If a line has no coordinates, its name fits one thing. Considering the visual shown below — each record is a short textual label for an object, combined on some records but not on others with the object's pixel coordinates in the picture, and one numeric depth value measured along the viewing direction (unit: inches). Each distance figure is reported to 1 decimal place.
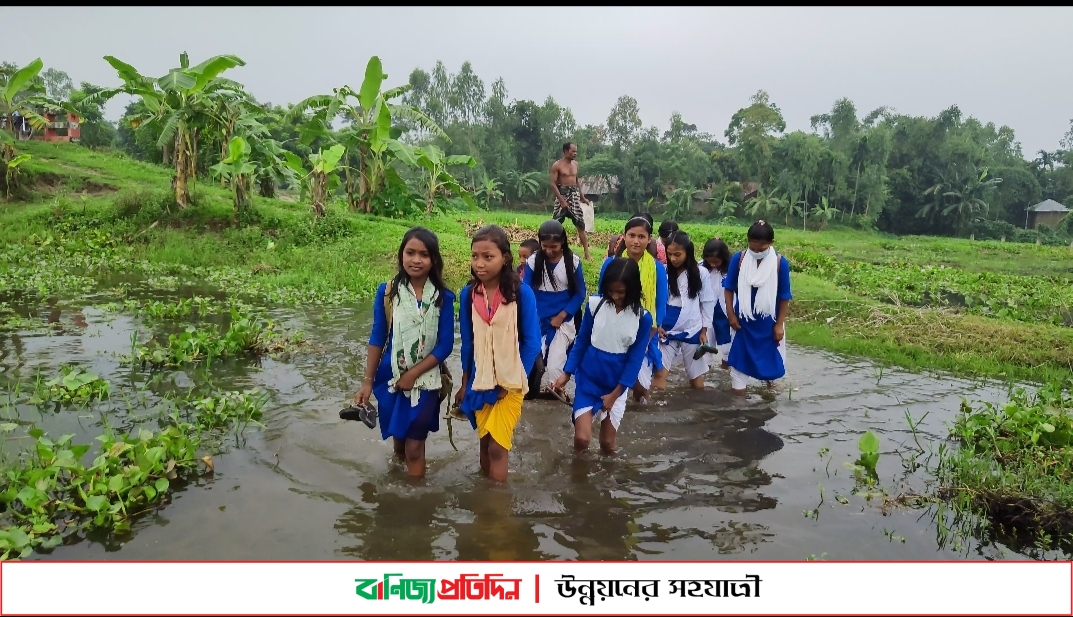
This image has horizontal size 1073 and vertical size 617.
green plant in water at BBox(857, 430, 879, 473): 168.9
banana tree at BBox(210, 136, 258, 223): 510.0
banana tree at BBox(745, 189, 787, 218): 1466.3
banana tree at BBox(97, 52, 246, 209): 500.7
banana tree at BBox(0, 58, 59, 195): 572.4
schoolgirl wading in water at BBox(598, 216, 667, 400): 201.8
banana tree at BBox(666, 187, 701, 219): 1539.1
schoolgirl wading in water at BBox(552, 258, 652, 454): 173.0
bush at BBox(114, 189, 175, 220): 559.2
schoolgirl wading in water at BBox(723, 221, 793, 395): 230.8
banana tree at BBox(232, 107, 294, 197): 587.5
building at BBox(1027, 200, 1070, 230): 1626.5
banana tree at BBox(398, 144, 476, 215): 633.0
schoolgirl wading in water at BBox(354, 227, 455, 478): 149.2
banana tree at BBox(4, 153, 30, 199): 589.3
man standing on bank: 400.2
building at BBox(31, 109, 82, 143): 1225.9
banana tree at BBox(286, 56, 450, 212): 554.9
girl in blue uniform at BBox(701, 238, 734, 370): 264.4
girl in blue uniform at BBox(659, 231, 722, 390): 245.4
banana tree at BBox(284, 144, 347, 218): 534.0
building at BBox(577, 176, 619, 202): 1669.5
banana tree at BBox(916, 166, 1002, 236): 1502.2
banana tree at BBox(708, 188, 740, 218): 1510.8
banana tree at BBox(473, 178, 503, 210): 1084.4
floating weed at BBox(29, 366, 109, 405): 204.5
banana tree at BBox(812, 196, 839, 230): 1419.8
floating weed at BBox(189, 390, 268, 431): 194.7
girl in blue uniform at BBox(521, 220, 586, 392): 208.1
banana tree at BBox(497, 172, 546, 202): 1529.3
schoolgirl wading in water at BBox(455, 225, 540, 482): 147.3
